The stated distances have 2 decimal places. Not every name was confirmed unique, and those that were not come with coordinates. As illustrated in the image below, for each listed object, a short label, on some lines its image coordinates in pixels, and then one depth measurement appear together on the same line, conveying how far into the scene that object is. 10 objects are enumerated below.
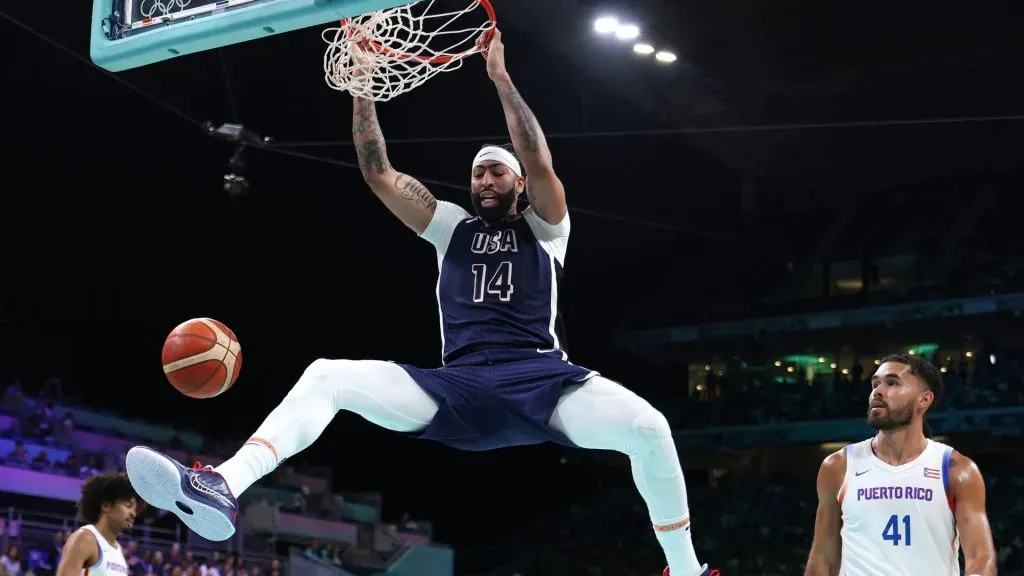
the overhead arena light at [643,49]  18.09
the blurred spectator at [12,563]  13.52
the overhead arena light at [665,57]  18.66
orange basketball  5.52
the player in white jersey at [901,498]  5.46
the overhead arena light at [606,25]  16.56
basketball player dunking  4.78
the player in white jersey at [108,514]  7.45
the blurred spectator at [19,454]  17.19
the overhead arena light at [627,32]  17.03
